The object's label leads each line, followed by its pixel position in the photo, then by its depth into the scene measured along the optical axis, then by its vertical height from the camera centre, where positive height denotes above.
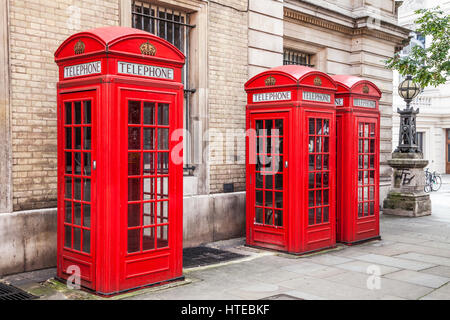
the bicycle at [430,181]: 20.13 -1.13
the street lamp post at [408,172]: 12.41 -0.44
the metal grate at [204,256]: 7.12 -1.58
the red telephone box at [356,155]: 8.45 +0.00
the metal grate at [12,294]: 5.37 -1.56
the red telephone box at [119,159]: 5.33 -0.04
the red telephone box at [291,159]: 7.47 -0.06
